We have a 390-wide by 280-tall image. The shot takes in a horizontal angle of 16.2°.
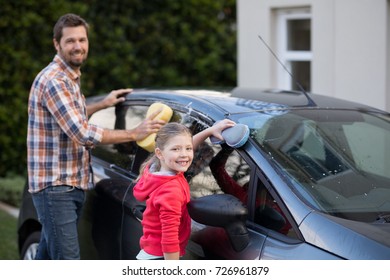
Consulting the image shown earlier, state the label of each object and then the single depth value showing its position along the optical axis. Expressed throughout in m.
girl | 6.28
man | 7.90
